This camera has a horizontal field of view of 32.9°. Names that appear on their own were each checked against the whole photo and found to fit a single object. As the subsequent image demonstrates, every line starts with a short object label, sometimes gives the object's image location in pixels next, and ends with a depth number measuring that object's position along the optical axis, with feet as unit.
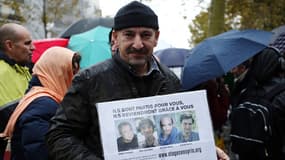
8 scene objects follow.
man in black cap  7.48
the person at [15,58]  13.06
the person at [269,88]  12.66
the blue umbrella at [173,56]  36.91
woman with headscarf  9.98
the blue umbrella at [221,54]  16.25
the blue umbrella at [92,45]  23.17
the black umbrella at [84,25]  29.71
